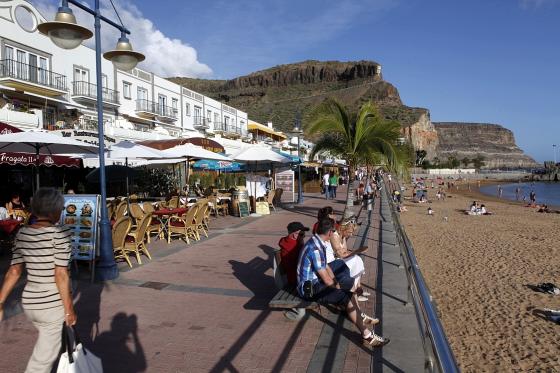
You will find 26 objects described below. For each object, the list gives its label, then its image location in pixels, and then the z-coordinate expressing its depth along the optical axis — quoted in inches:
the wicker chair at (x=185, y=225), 346.0
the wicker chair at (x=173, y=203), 453.8
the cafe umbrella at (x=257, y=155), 526.6
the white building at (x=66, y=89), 775.7
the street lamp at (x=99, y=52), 208.1
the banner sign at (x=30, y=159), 453.4
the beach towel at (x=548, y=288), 288.0
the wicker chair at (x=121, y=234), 254.8
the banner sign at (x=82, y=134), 525.5
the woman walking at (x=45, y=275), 104.6
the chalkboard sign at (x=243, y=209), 539.8
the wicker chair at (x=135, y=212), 366.8
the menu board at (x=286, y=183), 753.6
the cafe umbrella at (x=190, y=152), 418.4
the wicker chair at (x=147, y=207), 380.3
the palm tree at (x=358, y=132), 419.8
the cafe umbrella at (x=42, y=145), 258.7
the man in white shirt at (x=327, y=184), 840.9
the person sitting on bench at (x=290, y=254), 188.1
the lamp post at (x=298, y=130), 737.6
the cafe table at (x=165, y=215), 345.4
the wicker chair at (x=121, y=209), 365.2
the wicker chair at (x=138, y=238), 272.2
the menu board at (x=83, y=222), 241.3
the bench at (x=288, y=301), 165.9
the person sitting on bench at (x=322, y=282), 159.3
